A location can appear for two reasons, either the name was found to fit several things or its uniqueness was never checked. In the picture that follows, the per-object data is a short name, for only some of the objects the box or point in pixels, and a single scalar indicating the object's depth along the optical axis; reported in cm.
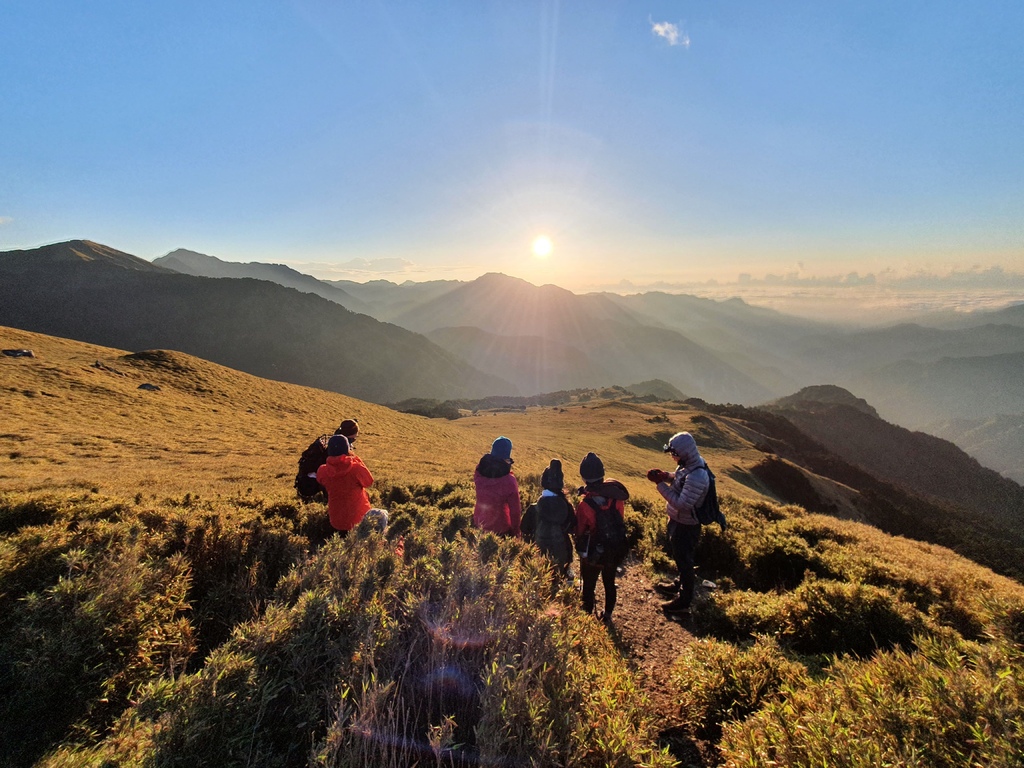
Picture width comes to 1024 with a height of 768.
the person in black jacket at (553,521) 578
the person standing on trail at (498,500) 621
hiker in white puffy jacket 620
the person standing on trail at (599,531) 545
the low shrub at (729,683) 353
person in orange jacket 639
